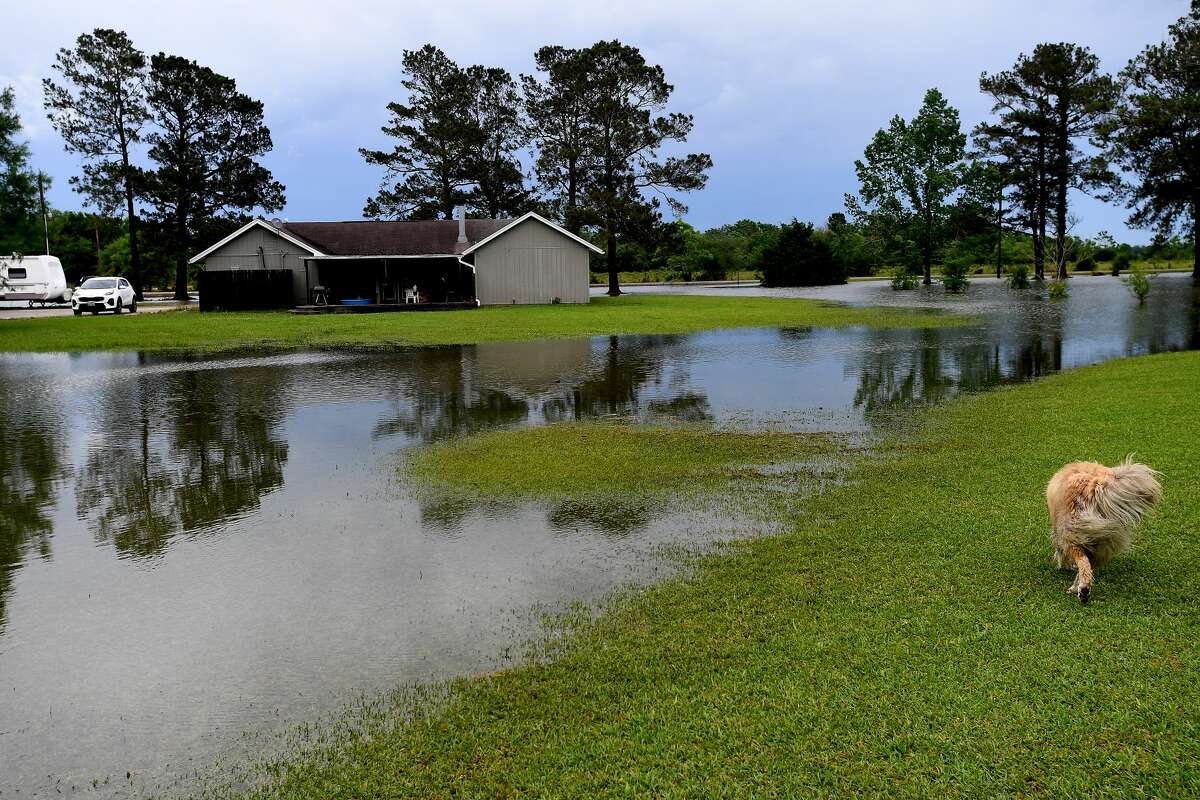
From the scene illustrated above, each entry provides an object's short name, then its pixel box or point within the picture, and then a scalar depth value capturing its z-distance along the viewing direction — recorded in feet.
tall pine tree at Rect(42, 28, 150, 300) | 167.84
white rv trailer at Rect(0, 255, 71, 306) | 158.10
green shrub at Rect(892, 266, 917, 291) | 193.67
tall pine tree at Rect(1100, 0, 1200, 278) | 167.12
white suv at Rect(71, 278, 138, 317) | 134.21
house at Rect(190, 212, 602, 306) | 145.28
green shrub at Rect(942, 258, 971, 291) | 178.60
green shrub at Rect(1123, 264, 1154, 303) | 125.70
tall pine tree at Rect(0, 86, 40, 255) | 108.27
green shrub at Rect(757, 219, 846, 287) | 228.63
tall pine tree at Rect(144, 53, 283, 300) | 171.83
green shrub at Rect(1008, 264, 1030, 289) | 180.04
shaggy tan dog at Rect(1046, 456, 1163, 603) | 18.19
